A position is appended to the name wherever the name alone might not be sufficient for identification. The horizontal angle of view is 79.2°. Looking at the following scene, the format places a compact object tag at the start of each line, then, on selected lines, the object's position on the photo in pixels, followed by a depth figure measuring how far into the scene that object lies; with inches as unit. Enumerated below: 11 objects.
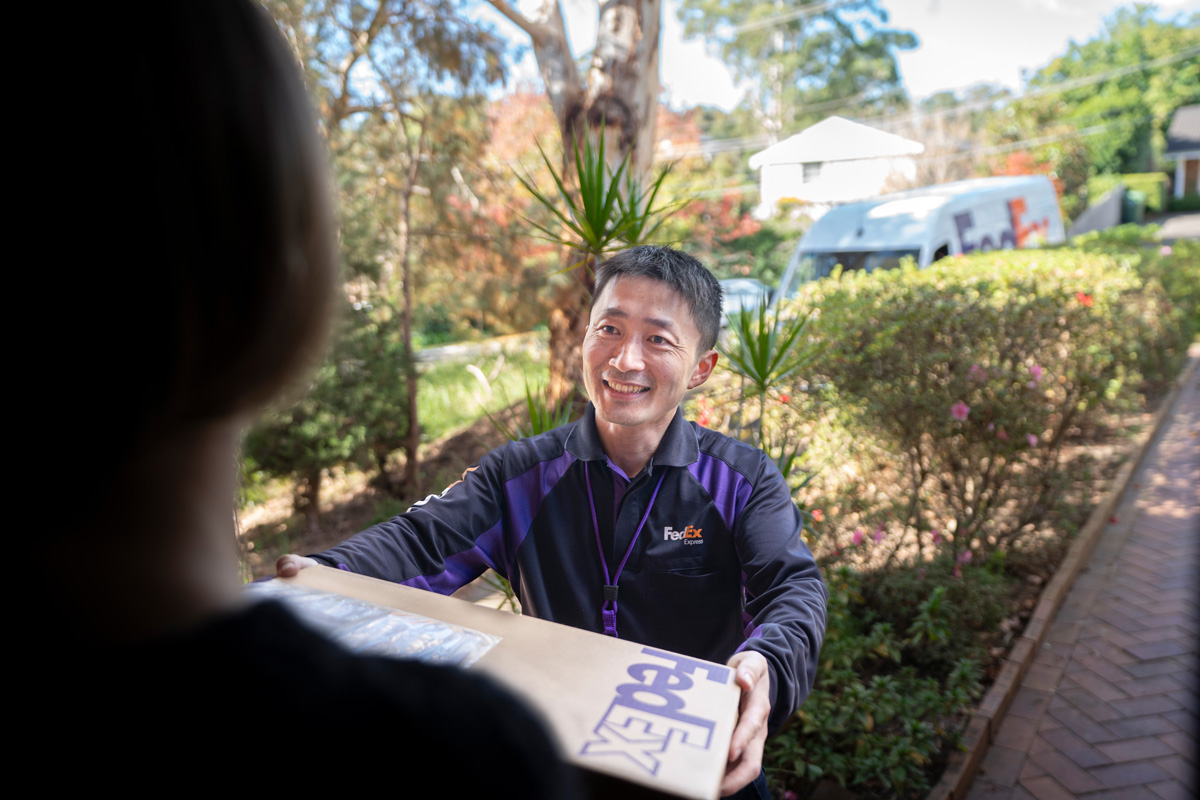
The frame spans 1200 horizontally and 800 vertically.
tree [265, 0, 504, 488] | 276.5
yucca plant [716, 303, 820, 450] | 99.7
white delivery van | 327.9
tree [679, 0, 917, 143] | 1147.9
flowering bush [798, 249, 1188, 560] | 147.9
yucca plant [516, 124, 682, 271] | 95.3
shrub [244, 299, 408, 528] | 245.6
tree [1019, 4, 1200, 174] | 1290.6
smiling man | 66.4
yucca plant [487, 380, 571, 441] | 100.0
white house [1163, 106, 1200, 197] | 1487.5
